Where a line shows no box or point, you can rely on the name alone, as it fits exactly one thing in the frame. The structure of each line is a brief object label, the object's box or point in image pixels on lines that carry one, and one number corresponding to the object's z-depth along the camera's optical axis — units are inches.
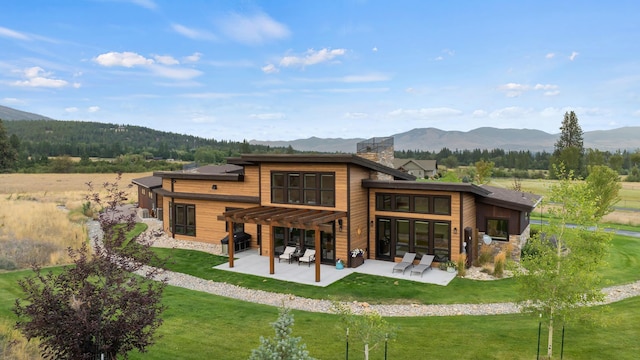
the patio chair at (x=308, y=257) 633.6
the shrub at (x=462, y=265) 577.0
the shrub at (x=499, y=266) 575.8
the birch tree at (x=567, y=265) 281.9
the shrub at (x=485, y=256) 634.8
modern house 612.1
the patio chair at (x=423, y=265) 579.8
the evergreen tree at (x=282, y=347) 194.4
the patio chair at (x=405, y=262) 589.9
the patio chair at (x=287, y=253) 649.0
